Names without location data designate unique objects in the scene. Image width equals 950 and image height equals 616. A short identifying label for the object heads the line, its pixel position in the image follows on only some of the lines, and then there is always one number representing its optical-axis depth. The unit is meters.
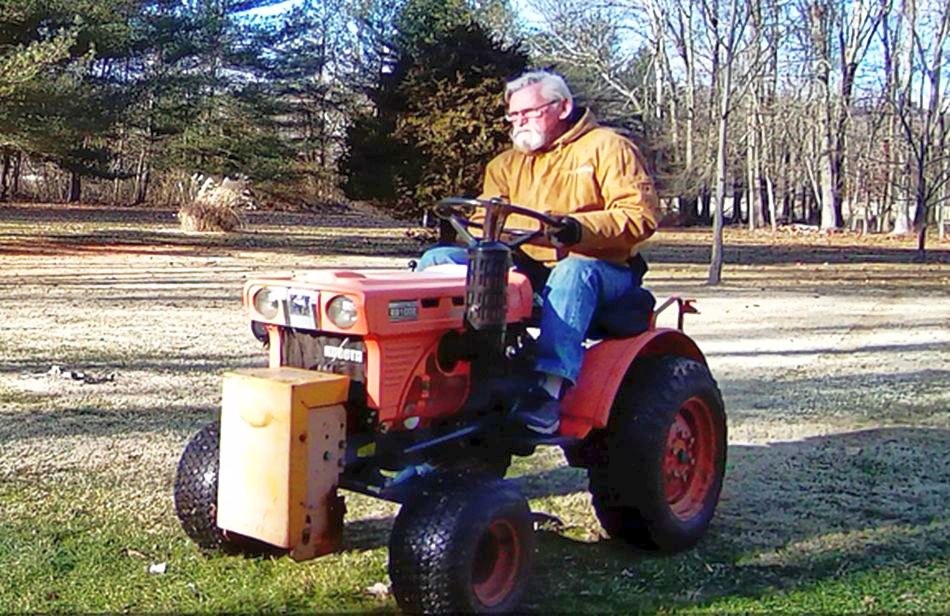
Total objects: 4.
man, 3.84
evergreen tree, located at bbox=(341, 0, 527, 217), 18.75
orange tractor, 3.26
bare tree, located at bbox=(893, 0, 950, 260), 23.06
